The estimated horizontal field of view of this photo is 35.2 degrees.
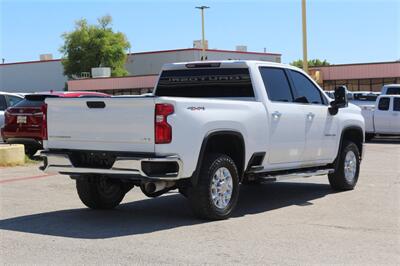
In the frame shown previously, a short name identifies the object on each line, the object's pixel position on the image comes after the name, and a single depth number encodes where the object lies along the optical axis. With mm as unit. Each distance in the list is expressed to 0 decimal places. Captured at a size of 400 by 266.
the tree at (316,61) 125062
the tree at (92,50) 82062
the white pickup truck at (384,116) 23391
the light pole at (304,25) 25719
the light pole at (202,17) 56191
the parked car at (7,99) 17620
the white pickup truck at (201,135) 7246
